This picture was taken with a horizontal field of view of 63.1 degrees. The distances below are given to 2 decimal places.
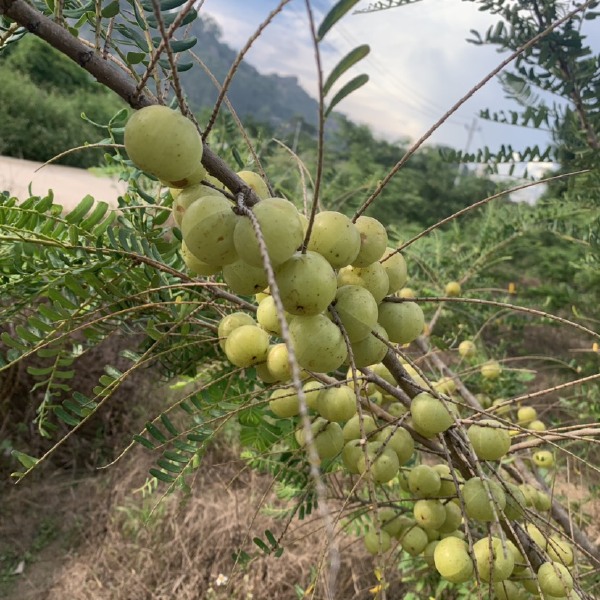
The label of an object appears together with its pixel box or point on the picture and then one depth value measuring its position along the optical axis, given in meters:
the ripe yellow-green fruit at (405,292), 1.27
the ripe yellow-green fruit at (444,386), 0.85
